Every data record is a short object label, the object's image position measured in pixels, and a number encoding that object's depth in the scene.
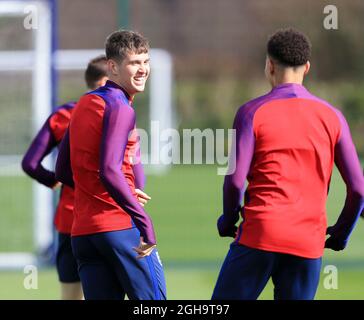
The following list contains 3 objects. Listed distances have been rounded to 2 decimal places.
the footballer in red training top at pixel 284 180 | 7.59
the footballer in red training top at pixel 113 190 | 7.88
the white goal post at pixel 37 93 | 17.02
